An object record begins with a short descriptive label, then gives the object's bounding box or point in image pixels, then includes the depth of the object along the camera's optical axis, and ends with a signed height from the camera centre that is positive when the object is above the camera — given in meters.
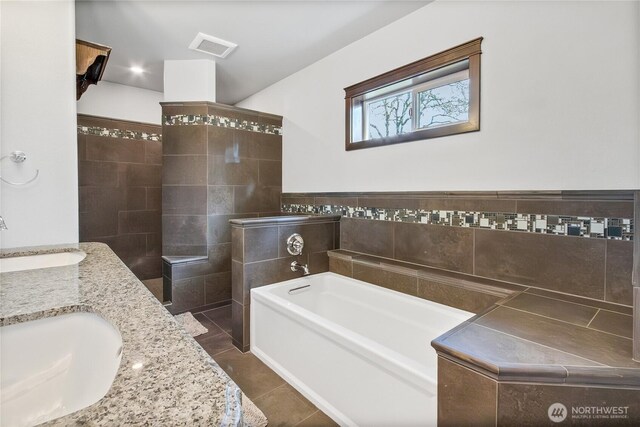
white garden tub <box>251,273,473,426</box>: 1.33 -0.84
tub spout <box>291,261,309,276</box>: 2.58 -0.55
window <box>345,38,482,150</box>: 2.04 +0.85
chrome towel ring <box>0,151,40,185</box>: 1.60 +0.26
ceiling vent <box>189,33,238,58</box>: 2.80 +1.58
